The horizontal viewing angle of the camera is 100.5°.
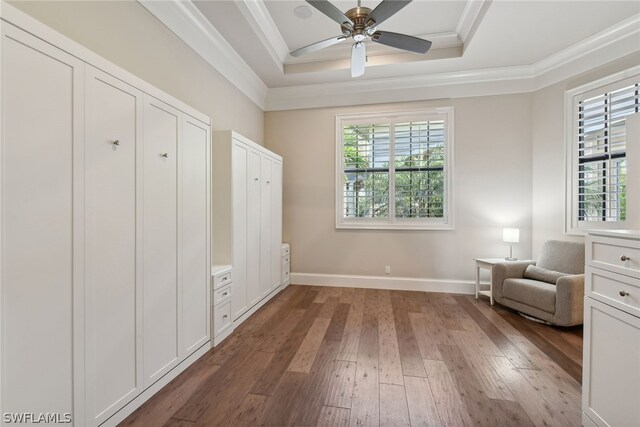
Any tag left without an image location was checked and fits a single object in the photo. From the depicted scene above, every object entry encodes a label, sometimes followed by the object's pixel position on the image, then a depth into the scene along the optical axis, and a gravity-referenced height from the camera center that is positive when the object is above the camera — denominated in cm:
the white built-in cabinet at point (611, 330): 123 -59
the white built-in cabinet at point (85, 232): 110 -11
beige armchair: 276 -83
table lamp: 362 -31
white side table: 354 -74
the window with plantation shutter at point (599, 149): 303 +77
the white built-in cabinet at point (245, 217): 280 -6
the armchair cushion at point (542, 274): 309 -74
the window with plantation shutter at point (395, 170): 418 +68
